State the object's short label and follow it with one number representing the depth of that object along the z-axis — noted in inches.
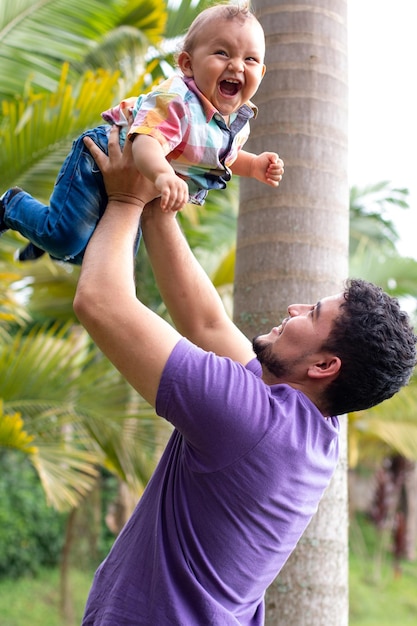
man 80.0
